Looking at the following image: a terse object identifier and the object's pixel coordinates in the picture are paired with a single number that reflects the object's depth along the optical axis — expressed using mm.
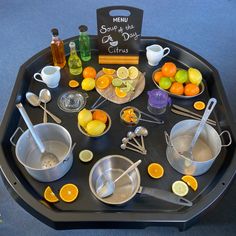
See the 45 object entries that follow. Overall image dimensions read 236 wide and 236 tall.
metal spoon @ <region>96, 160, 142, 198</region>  887
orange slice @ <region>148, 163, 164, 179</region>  930
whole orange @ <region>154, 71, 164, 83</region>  1182
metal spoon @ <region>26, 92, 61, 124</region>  1100
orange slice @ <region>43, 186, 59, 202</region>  873
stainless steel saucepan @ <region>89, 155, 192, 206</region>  855
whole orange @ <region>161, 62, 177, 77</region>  1162
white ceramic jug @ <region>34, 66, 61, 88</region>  1124
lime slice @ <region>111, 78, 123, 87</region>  1157
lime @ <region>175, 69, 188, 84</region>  1147
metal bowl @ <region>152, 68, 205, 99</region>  1130
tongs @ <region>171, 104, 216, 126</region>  1074
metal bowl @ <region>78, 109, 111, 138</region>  1014
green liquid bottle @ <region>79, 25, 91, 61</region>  1232
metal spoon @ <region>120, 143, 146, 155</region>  989
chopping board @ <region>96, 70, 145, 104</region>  1134
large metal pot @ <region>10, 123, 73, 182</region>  873
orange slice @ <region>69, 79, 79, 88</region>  1174
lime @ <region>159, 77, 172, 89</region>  1145
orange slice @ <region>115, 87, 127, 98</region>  1137
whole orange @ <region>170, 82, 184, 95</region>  1129
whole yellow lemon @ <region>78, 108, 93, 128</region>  997
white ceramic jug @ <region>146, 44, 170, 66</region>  1205
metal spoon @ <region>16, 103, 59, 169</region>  920
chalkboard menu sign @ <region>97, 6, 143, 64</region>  1110
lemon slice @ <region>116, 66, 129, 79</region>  1191
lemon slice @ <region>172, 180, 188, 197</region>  894
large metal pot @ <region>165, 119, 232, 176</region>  893
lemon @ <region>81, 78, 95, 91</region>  1146
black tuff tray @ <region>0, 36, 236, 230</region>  827
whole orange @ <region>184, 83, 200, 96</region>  1125
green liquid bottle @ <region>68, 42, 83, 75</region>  1216
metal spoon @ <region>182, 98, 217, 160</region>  873
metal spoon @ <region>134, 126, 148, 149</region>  1022
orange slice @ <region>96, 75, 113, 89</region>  1165
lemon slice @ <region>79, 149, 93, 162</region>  958
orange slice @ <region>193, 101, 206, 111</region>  1111
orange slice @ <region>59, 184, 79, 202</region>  878
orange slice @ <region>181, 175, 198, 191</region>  909
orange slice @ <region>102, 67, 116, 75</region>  1215
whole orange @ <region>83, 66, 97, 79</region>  1176
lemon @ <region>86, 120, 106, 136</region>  984
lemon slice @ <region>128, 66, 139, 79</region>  1199
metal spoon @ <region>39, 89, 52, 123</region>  1116
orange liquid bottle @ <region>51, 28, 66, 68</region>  1184
